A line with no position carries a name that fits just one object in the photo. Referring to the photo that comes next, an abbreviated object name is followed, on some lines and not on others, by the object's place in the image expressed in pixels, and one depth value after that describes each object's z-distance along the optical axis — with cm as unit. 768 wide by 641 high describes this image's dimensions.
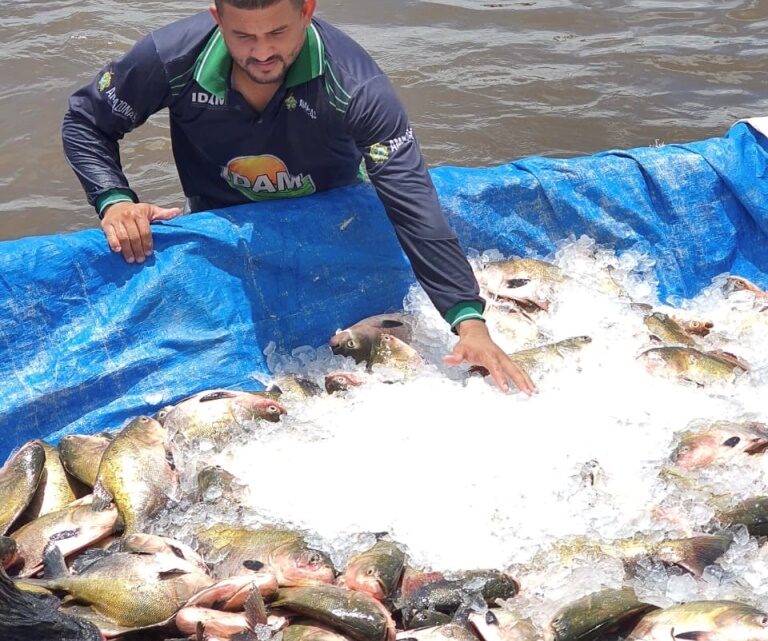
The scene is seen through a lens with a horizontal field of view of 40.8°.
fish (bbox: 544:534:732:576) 336
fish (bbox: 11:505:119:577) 343
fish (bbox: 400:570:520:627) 318
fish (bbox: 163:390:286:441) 400
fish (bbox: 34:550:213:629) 307
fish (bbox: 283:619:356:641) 296
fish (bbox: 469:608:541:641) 302
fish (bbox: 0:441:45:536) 365
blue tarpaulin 424
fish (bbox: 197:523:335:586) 329
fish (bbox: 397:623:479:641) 302
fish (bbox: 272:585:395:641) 296
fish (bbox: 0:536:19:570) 322
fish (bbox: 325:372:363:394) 437
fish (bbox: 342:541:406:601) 318
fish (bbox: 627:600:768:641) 295
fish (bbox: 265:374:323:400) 439
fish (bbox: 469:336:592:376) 445
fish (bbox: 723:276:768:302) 517
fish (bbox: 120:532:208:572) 329
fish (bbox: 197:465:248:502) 371
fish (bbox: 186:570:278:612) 307
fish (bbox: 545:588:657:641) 302
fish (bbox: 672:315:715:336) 488
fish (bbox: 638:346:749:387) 444
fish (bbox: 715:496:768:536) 350
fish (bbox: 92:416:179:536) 361
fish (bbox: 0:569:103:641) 250
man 414
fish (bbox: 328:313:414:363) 460
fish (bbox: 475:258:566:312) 493
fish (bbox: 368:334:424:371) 450
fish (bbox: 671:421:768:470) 389
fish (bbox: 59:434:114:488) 384
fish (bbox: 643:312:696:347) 475
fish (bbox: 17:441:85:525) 379
